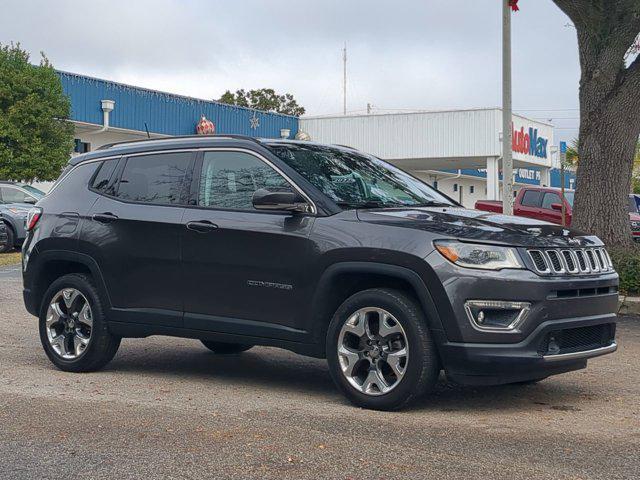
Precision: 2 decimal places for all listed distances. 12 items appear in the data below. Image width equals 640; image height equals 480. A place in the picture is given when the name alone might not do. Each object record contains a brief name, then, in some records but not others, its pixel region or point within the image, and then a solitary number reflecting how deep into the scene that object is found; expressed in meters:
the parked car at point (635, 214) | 22.22
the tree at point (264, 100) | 78.94
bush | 11.69
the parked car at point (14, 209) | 21.12
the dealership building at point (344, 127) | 33.25
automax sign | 42.42
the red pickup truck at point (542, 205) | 22.22
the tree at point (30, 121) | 28.22
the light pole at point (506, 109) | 17.27
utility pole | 75.43
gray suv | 5.91
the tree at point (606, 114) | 12.59
